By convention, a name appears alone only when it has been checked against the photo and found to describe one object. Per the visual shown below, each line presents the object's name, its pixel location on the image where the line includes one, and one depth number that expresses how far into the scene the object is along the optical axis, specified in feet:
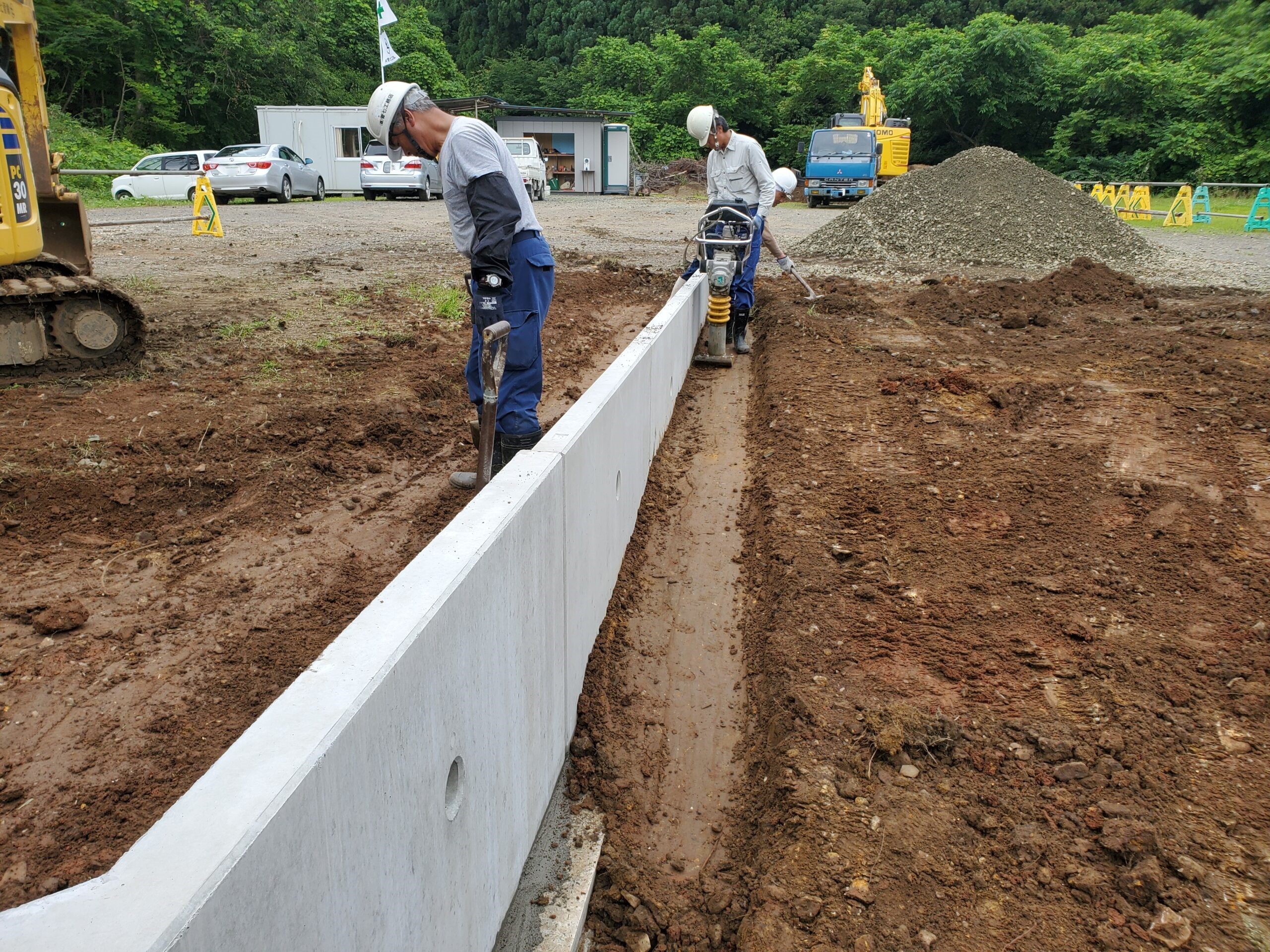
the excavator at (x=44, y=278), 22.39
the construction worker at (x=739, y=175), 30.76
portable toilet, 136.87
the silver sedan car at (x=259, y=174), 78.54
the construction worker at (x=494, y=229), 15.43
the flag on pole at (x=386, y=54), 116.23
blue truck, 103.60
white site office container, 104.83
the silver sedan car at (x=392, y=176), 91.50
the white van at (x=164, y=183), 82.64
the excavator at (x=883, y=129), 116.16
